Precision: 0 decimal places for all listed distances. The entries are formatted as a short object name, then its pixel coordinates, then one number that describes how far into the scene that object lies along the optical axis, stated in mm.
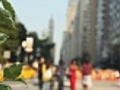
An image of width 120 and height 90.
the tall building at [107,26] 125881
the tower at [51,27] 174138
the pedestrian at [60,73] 21334
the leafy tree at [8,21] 1980
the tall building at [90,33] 179550
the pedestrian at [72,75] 21609
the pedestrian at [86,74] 20750
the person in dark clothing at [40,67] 20078
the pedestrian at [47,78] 18609
